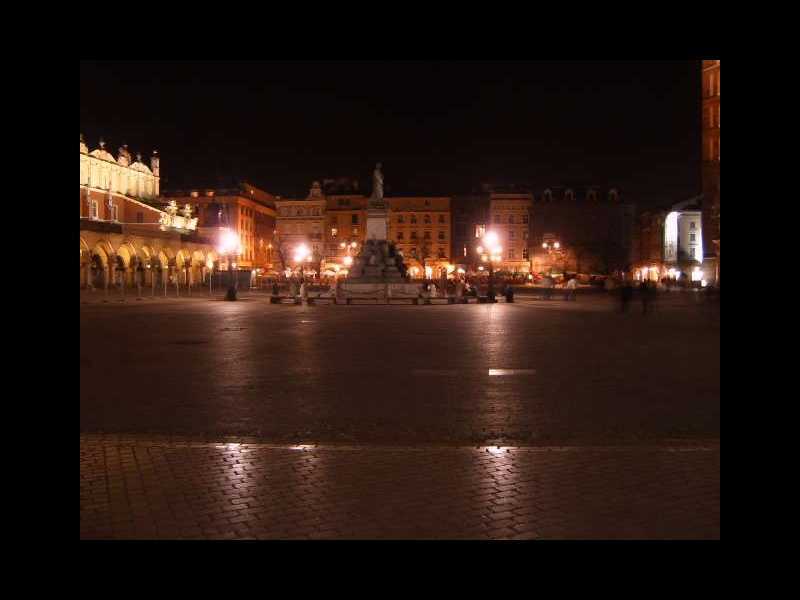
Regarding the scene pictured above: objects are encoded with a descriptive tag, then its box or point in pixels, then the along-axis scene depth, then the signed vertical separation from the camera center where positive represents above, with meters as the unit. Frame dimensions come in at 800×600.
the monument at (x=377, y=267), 50.50 +1.37
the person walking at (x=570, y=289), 50.82 -0.19
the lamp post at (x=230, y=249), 45.25 +4.06
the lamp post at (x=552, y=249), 104.70 +5.41
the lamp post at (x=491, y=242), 51.06 +3.10
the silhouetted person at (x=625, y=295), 33.81 -0.40
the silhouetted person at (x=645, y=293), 32.09 -0.29
